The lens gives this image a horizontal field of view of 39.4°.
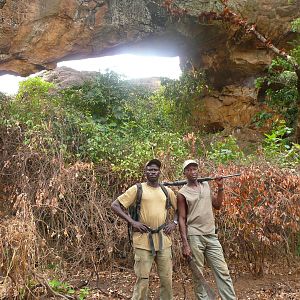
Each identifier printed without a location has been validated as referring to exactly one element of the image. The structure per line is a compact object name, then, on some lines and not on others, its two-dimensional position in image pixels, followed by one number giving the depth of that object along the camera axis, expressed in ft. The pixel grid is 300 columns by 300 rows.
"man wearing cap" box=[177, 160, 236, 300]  15.60
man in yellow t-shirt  14.99
